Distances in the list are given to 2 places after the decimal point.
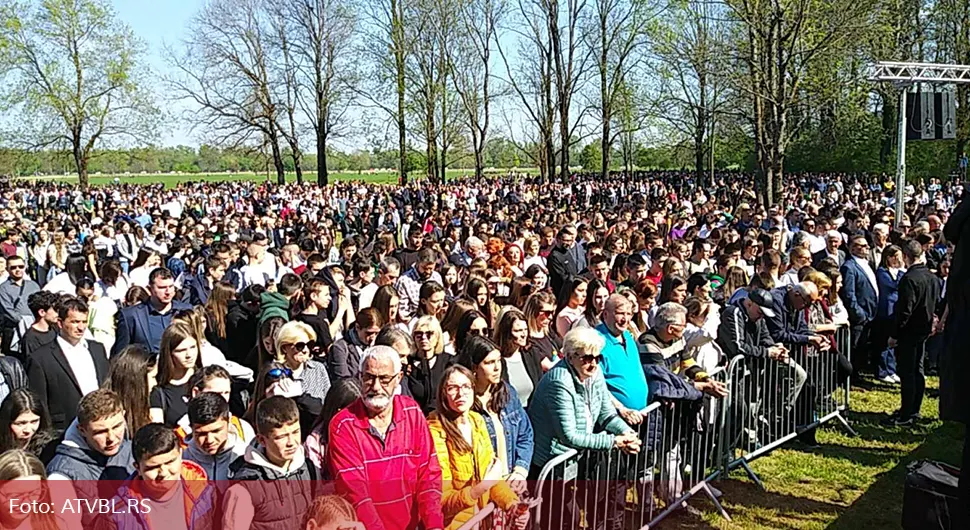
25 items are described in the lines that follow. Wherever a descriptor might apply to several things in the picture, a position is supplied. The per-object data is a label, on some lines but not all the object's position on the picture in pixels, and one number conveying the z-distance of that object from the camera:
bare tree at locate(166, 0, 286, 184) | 45.31
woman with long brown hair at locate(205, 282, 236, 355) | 7.49
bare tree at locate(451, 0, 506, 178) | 45.69
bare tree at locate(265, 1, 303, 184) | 45.66
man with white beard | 3.77
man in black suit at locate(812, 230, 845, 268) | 9.95
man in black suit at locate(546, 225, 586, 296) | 10.99
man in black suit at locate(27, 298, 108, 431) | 5.45
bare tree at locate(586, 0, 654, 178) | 43.34
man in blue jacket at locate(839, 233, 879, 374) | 8.74
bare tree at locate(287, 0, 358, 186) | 44.84
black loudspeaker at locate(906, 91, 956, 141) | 14.85
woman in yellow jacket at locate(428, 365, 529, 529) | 4.05
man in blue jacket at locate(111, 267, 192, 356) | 6.95
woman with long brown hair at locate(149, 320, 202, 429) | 4.93
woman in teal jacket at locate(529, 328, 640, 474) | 4.61
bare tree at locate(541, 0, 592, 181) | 43.59
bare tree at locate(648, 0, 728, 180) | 23.66
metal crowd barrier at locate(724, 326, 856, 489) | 6.23
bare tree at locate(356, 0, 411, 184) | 44.31
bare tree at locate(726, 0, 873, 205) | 19.80
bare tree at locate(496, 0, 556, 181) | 44.88
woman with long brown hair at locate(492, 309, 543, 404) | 5.48
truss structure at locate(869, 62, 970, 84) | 15.16
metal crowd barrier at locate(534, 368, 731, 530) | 4.64
